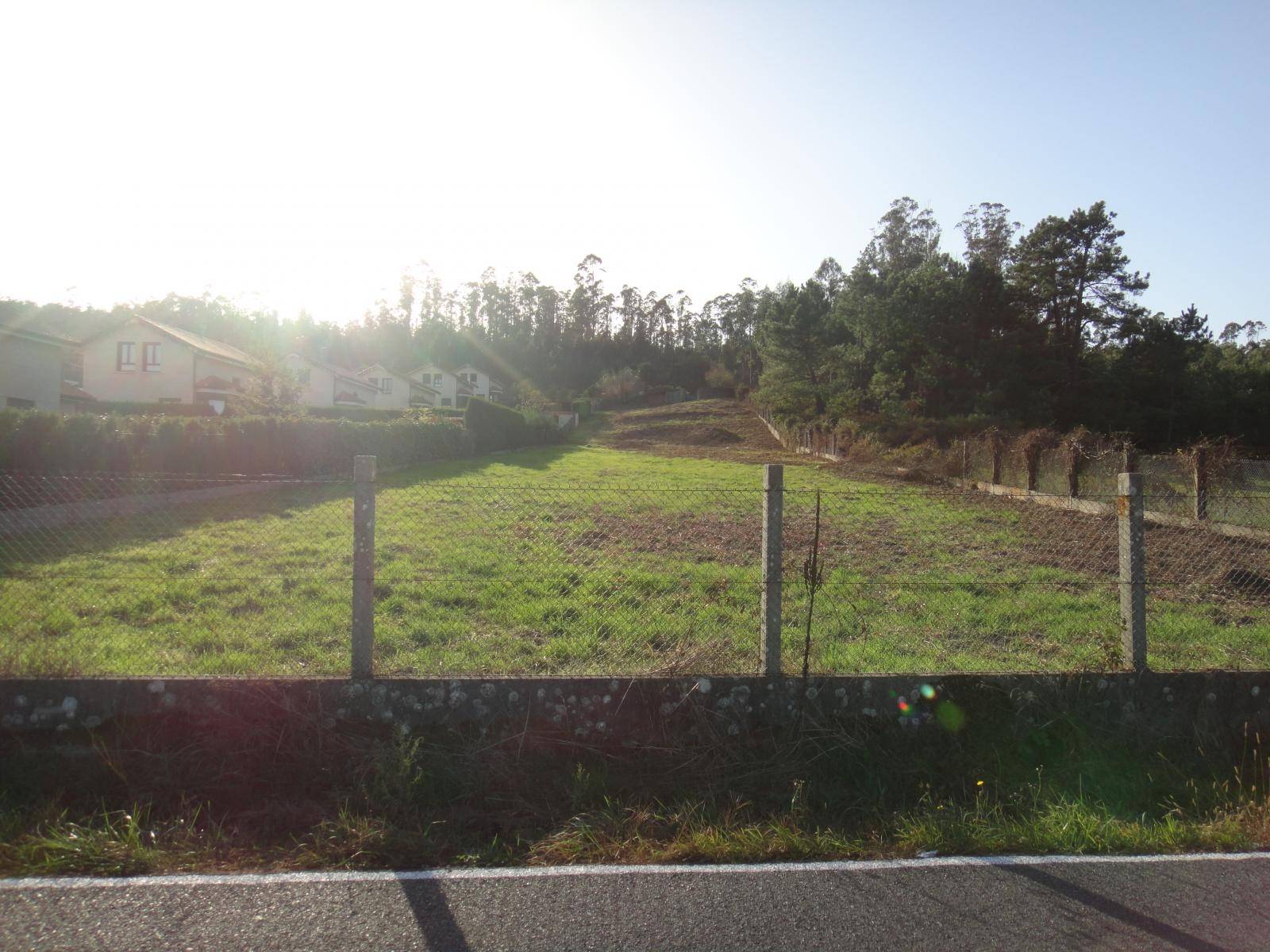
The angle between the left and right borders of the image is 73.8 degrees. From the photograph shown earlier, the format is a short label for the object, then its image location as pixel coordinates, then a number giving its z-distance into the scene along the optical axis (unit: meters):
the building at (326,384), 54.34
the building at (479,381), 82.44
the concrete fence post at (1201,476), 13.70
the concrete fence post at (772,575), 4.63
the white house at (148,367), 40.81
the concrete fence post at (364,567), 4.40
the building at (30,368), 23.89
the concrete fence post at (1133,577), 4.80
